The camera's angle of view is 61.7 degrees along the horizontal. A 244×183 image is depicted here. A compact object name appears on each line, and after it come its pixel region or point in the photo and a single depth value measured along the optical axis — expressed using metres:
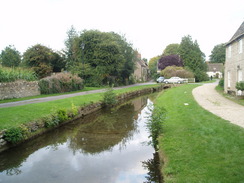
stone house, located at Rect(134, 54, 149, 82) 63.84
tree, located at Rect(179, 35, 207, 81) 55.56
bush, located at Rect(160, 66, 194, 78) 49.19
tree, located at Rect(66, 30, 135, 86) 33.81
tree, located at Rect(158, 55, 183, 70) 58.78
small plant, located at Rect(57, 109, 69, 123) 11.88
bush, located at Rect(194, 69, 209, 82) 54.56
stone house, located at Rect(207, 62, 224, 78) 84.25
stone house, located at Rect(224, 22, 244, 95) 17.71
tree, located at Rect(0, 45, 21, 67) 48.88
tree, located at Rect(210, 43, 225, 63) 93.72
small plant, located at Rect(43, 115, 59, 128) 10.78
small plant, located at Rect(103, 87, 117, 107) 18.94
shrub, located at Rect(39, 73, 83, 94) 22.05
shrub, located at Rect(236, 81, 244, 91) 16.13
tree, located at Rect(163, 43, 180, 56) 80.92
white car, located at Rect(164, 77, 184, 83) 44.44
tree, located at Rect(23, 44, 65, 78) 31.42
